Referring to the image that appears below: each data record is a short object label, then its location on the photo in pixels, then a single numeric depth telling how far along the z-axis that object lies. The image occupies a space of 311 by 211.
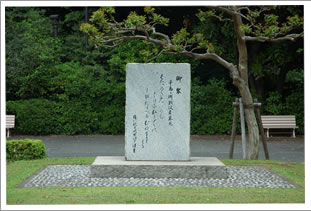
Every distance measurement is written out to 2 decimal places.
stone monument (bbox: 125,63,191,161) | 9.80
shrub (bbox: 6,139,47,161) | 11.51
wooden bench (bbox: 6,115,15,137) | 17.50
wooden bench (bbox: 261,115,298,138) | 17.61
